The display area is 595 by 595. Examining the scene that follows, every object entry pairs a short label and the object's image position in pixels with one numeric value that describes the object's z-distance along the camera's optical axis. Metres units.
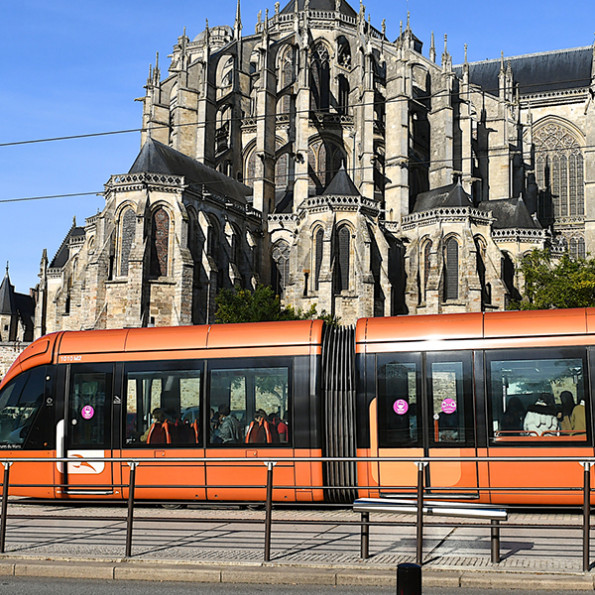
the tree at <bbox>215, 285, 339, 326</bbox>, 38.72
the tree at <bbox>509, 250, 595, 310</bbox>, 35.84
